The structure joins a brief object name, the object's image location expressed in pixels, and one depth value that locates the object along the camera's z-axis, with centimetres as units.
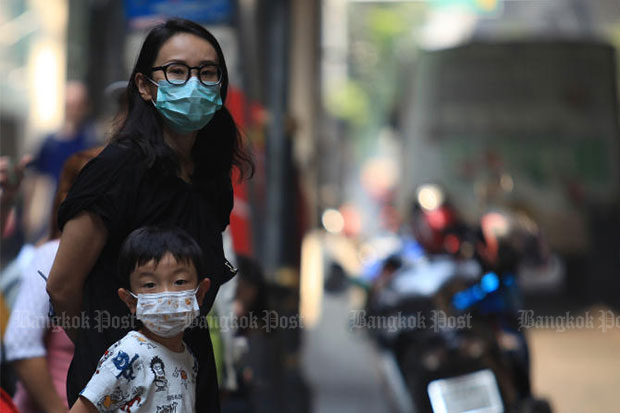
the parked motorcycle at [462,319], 1016
